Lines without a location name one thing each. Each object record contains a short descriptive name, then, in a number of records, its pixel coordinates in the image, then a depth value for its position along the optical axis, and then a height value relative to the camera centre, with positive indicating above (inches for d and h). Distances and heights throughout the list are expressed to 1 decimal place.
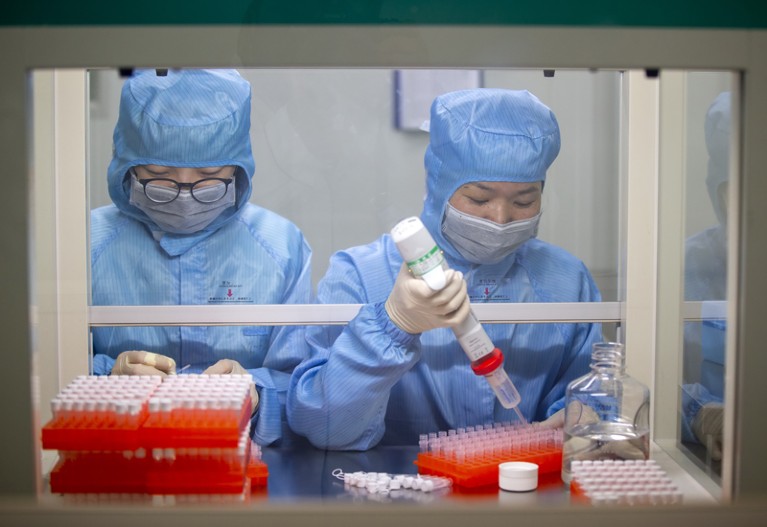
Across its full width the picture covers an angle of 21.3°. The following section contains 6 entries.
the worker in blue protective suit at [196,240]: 117.0 -2.2
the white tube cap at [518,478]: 106.0 -12.6
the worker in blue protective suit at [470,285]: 115.9 -4.9
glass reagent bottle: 109.1 -11.0
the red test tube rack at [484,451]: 107.8 -12.6
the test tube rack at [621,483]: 101.5 -12.1
